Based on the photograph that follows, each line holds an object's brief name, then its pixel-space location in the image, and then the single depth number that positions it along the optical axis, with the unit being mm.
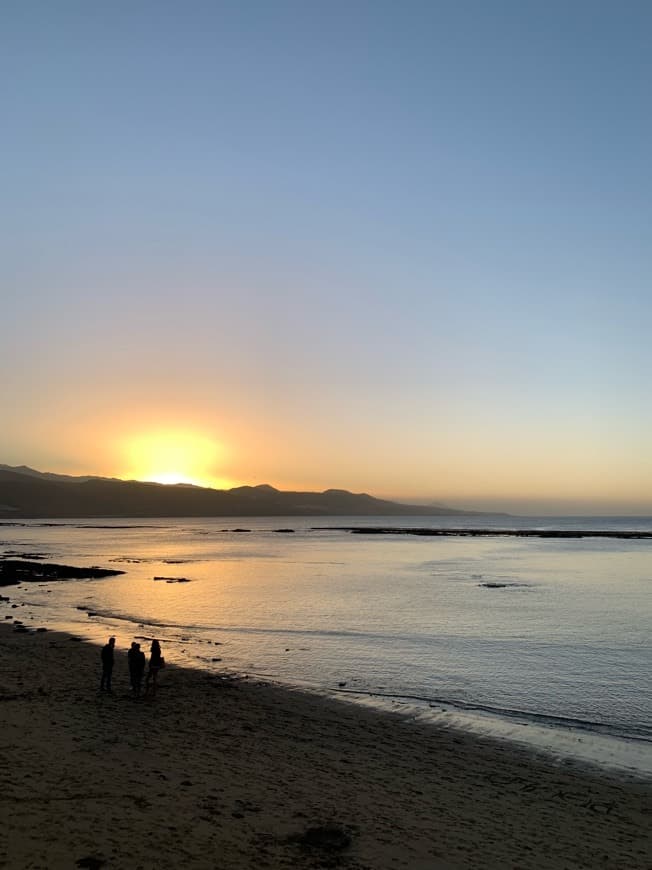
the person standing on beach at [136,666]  21422
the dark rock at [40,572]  64038
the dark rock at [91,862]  10141
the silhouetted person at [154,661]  22469
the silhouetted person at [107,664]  21547
